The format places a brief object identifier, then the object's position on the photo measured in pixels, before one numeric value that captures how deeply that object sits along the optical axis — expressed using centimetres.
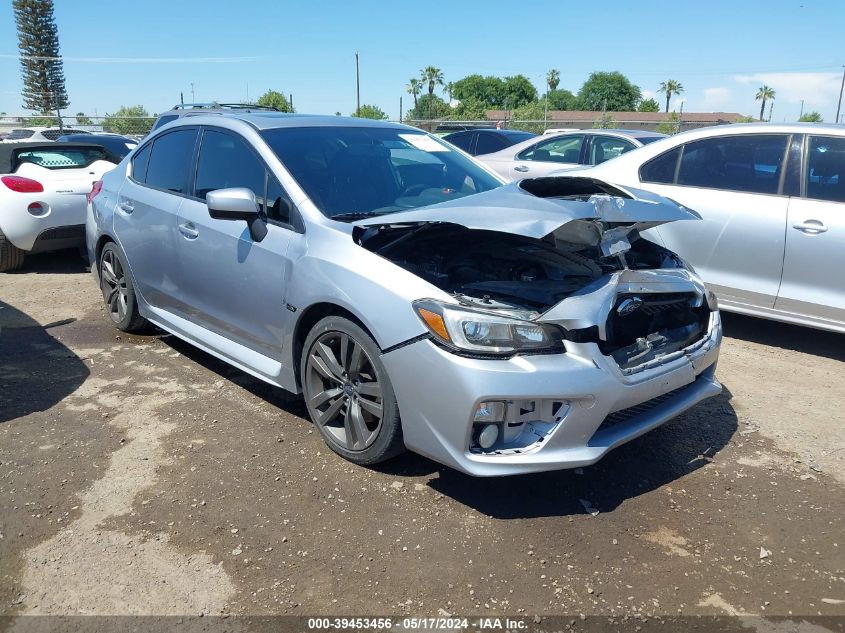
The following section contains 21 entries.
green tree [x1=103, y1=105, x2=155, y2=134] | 2770
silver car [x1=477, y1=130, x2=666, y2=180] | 941
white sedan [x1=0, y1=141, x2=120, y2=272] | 738
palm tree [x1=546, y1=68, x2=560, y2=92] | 9948
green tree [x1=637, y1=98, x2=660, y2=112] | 10012
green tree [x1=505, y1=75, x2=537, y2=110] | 11150
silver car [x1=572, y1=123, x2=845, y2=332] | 493
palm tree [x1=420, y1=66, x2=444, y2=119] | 7750
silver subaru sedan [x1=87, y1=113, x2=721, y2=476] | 289
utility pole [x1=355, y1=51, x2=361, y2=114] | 4261
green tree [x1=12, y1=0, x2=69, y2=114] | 4981
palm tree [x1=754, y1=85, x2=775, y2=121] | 8831
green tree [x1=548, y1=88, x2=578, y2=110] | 10856
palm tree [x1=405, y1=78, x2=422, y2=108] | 7912
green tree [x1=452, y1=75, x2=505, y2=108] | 11162
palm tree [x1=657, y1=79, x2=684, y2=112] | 9550
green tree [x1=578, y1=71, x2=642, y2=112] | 10362
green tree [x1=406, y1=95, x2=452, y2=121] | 7926
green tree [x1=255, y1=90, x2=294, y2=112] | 5985
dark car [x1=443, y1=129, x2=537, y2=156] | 1109
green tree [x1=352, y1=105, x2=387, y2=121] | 4561
